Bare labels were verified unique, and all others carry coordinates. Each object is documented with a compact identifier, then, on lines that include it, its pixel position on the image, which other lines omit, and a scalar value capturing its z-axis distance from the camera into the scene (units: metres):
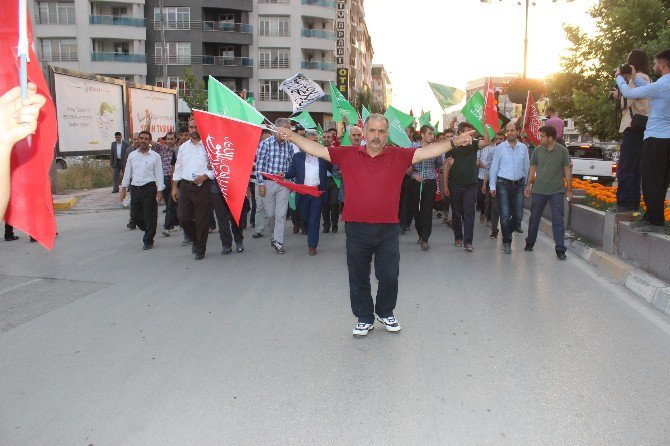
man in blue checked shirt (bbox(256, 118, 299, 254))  10.38
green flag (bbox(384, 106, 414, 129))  15.42
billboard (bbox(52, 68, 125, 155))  18.95
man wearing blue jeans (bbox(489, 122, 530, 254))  10.48
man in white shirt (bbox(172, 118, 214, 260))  9.47
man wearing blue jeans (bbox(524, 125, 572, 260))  9.26
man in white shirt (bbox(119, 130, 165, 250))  10.46
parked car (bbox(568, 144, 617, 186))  21.73
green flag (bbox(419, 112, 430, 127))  18.86
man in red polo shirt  5.30
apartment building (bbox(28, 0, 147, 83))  53.25
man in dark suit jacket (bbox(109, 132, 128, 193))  19.70
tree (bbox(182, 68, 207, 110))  44.44
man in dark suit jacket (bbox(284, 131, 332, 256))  9.98
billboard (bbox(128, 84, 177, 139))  22.86
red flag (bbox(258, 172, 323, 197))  9.95
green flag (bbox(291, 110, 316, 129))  14.98
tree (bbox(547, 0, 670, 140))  19.67
